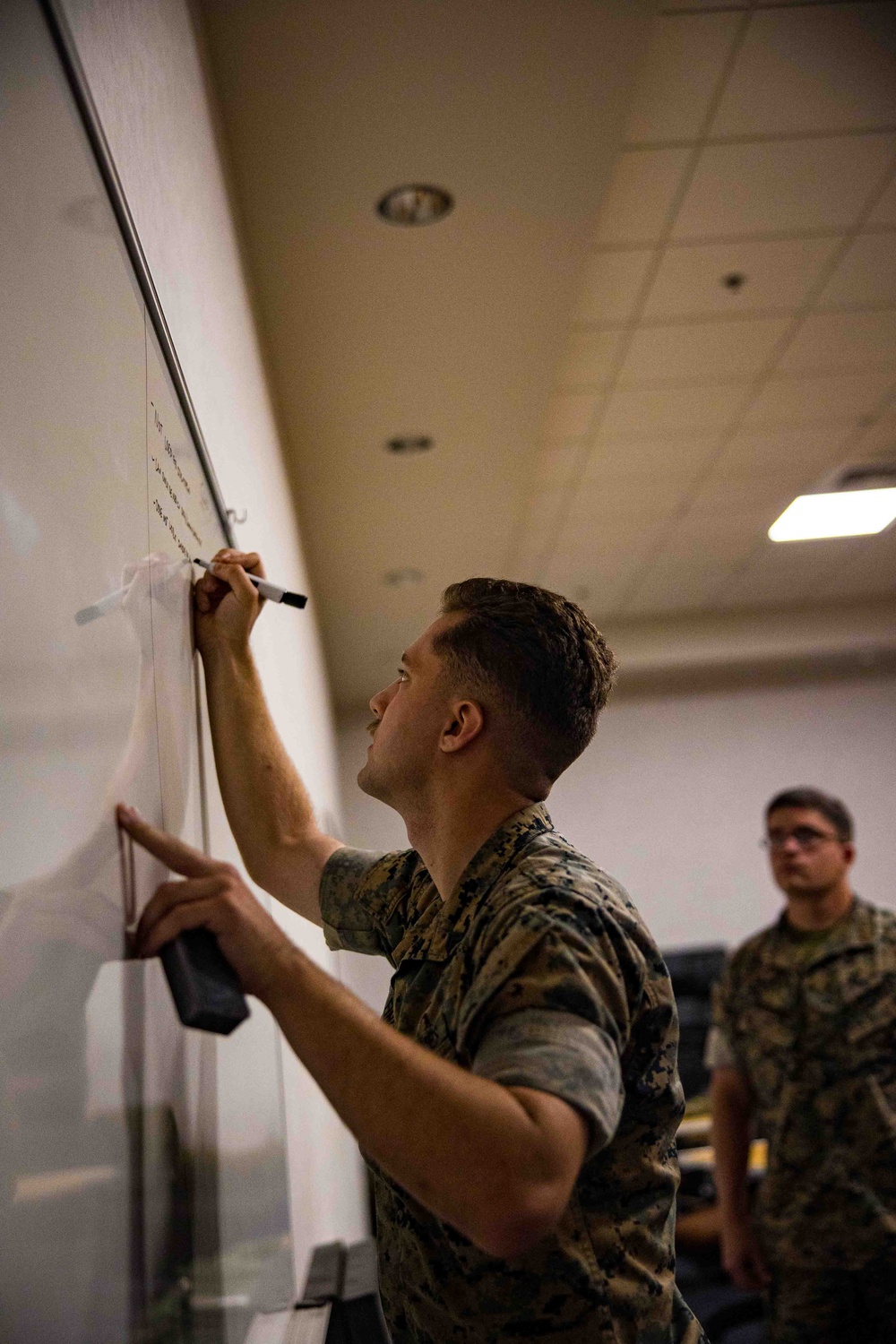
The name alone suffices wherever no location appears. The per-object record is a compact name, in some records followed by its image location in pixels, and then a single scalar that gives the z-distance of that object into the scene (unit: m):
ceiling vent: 3.94
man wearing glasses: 2.37
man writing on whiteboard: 0.70
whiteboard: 0.49
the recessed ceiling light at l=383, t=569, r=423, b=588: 4.96
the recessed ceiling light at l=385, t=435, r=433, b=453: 3.61
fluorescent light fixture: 4.03
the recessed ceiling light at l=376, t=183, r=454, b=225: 2.41
